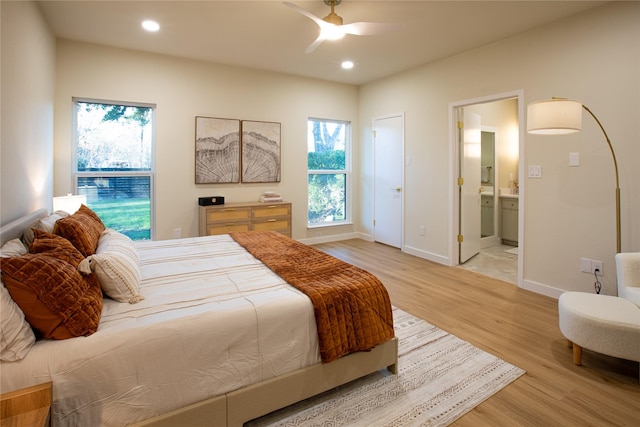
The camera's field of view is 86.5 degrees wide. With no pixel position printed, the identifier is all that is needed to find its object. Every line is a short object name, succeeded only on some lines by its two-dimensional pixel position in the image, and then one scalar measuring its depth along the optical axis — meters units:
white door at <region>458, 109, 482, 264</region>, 4.54
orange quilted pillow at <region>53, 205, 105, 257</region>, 1.97
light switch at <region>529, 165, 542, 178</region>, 3.49
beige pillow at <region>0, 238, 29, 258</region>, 1.54
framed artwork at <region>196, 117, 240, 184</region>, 4.66
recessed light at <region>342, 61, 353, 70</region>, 4.66
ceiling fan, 2.75
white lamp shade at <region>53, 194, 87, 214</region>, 2.96
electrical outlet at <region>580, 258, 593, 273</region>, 3.14
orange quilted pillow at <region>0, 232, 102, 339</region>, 1.32
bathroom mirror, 5.81
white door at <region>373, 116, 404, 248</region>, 5.33
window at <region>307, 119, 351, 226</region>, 5.79
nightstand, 1.11
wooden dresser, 4.43
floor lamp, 2.59
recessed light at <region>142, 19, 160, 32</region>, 3.41
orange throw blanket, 1.76
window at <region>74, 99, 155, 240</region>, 4.09
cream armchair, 2.37
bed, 1.32
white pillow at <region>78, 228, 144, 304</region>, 1.71
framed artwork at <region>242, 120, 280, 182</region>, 4.99
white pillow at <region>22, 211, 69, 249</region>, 1.92
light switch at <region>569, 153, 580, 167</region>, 3.18
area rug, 1.76
